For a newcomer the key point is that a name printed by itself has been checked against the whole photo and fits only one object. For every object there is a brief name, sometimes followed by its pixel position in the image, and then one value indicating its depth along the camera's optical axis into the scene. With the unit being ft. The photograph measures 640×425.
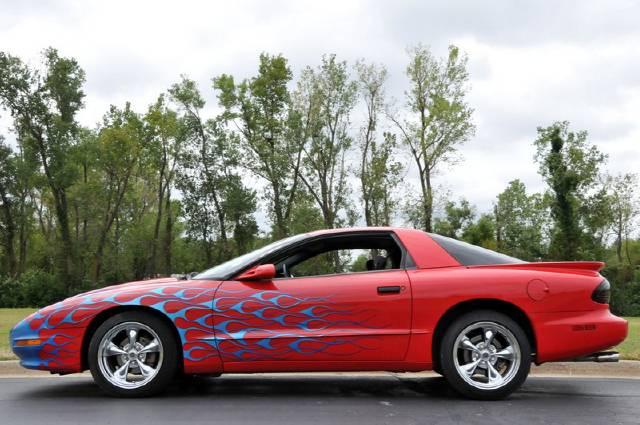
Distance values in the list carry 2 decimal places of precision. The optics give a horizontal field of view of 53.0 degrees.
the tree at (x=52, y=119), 162.91
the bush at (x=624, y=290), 133.90
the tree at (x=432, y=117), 147.84
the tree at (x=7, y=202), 178.40
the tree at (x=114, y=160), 167.43
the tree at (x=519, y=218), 213.66
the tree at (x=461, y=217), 227.20
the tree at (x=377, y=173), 153.38
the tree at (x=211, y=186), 173.58
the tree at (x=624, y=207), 197.77
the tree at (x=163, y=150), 172.76
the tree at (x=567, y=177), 147.64
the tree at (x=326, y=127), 158.61
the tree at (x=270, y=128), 159.63
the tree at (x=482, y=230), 216.25
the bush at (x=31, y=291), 155.53
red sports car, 16.96
